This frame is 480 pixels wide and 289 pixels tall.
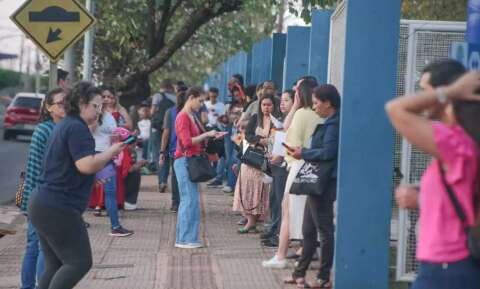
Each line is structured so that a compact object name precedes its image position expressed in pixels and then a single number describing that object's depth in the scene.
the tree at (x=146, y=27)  21.75
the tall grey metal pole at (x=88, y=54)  19.62
